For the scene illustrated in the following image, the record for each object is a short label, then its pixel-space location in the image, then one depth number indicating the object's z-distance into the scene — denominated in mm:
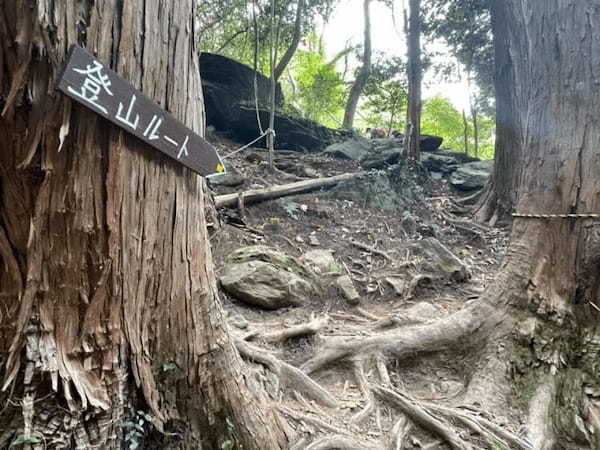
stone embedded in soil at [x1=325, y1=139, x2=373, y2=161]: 10117
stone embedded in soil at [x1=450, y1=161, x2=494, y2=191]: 9367
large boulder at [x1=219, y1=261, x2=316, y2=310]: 3938
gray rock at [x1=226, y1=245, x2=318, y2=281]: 4398
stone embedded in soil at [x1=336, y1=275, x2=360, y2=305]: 4391
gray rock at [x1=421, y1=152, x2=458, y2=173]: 10412
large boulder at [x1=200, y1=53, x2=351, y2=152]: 10445
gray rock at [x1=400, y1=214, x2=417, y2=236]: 6836
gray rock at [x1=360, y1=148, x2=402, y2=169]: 9156
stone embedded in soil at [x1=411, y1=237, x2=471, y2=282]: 5047
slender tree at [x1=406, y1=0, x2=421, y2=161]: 8656
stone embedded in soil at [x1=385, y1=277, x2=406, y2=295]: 4707
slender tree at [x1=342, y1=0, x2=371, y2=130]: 14164
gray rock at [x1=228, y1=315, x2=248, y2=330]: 3404
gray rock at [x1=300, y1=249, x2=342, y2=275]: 4794
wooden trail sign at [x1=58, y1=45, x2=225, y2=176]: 1079
